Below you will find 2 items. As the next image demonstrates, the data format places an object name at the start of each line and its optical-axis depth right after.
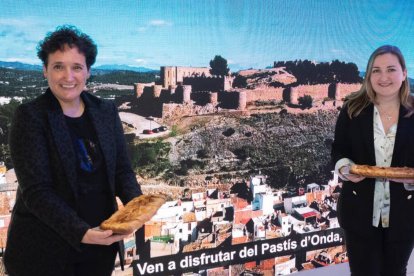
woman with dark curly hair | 1.13
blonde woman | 1.64
